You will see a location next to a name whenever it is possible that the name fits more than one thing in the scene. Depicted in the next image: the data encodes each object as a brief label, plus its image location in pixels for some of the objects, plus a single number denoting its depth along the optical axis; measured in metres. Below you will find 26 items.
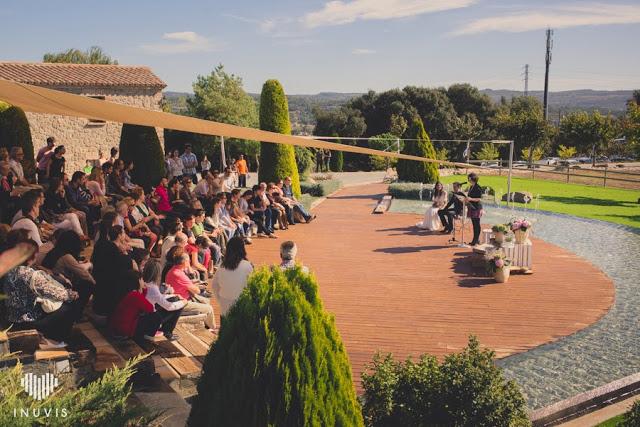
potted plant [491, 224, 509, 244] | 11.36
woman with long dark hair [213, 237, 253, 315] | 6.41
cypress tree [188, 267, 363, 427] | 3.30
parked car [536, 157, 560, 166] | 52.65
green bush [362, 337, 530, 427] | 4.86
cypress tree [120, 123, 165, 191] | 17.81
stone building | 24.83
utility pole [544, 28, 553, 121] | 73.62
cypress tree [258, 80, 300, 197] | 19.19
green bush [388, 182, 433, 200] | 21.84
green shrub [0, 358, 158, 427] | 2.96
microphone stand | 13.35
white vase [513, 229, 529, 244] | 11.47
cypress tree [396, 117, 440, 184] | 22.77
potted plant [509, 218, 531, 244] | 11.47
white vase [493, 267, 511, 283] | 10.60
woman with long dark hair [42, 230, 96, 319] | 6.66
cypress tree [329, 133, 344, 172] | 38.71
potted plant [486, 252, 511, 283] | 10.58
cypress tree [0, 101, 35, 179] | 14.90
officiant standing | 12.81
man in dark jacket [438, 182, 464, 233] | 14.20
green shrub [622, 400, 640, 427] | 5.07
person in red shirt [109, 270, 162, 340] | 6.41
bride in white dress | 15.21
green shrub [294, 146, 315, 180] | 27.95
